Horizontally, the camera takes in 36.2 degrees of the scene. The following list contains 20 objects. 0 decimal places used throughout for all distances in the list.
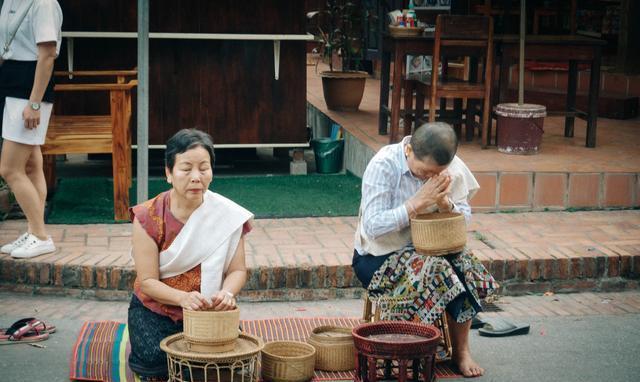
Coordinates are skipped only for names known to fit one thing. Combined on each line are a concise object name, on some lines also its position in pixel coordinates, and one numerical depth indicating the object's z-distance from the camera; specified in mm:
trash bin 8766
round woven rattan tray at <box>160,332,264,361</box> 3770
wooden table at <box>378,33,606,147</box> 7930
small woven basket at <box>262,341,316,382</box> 4238
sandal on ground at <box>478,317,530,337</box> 5137
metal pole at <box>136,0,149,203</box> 5590
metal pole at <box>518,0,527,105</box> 7695
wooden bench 6504
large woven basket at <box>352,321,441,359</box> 4000
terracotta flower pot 9781
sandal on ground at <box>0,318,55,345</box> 4859
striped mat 4402
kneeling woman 4094
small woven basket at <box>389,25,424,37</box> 8000
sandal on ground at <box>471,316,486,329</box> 5270
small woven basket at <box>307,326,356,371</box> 4461
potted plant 9859
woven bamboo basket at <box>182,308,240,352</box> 3791
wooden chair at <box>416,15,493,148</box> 7652
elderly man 4266
